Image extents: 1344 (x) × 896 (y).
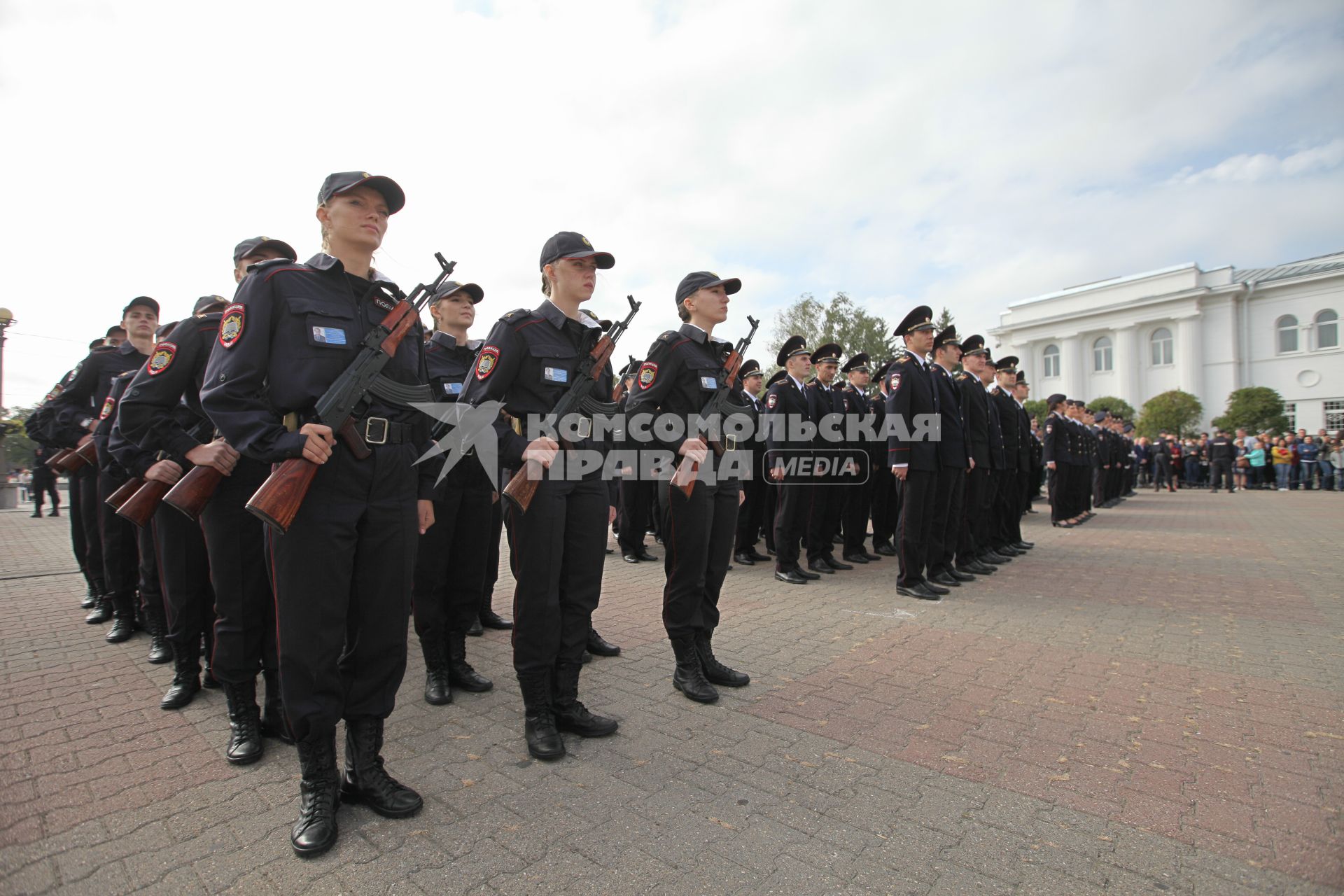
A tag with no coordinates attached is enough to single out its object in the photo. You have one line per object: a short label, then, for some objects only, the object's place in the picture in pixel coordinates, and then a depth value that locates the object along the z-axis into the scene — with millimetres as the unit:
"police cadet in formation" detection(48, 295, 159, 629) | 5000
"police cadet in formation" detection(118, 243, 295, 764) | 3102
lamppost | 17203
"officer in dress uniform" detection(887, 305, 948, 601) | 6344
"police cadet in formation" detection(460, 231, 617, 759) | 3137
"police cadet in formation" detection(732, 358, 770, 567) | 8359
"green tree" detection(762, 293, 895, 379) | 42469
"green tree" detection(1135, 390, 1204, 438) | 40625
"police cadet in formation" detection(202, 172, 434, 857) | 2410
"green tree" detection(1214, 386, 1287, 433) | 37844
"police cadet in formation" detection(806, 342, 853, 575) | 7742
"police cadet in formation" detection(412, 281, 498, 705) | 3859
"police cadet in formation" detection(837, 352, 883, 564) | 8484
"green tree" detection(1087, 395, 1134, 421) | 42000
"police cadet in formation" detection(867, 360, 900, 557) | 8859
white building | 44875
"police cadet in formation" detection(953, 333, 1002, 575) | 7504
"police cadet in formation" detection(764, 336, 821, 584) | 7137
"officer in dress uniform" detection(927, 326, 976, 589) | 6656
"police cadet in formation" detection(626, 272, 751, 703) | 3818
